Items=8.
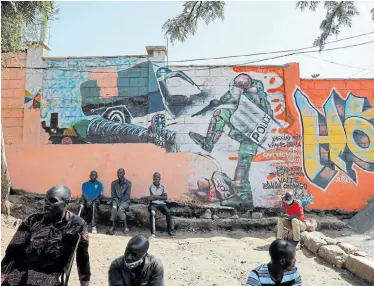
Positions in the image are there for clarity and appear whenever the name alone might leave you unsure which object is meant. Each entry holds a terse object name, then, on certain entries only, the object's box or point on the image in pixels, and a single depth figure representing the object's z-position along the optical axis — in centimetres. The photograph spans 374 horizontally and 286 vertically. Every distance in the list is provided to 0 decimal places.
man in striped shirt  268
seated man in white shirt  748
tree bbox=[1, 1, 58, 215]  455
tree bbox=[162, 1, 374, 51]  567
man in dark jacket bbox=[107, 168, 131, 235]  757
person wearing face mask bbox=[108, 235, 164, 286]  276
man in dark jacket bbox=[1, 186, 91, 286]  242
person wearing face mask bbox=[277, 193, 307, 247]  646
